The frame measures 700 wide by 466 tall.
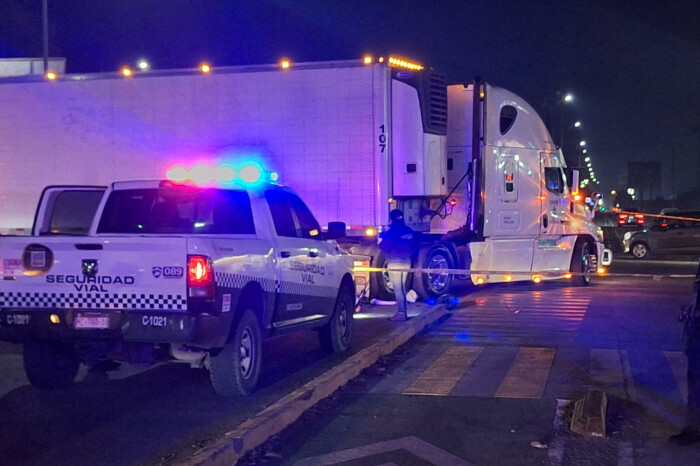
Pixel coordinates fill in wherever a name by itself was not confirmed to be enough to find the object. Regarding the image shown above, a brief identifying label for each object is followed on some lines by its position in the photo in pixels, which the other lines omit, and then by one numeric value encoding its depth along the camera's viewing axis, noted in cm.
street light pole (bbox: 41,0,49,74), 2274
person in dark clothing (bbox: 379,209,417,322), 1231
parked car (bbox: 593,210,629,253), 3234
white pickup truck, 671
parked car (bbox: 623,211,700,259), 2805
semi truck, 1311
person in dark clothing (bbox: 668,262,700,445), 624
